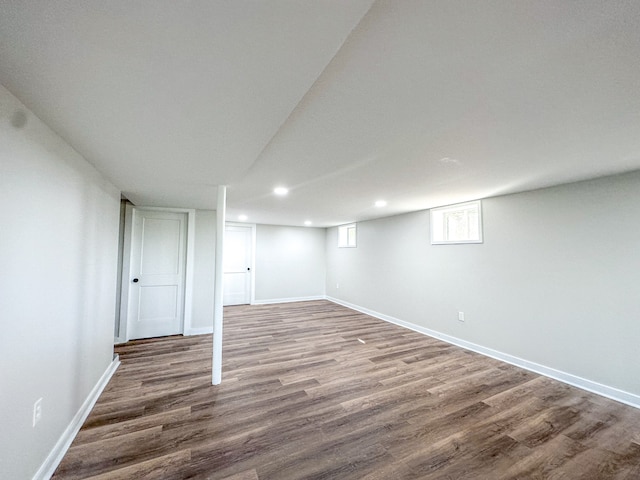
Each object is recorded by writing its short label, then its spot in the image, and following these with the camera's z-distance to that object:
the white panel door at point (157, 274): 4.02
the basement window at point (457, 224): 3.75
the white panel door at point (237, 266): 6.49
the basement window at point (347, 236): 6.62
